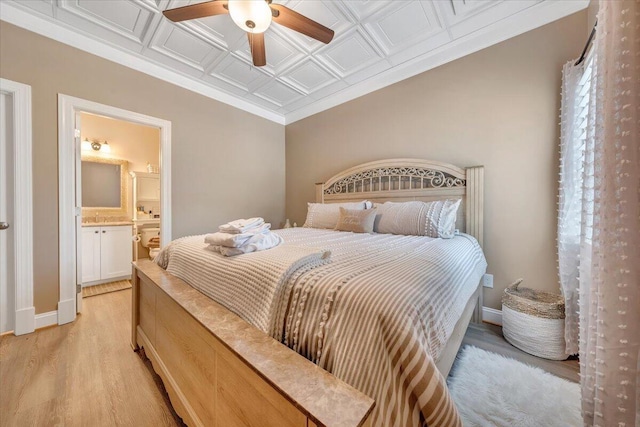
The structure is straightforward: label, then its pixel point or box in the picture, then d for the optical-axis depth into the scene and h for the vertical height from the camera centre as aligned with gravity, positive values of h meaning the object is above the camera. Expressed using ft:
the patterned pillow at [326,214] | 8.96 -0.13
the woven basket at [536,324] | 5.22 -2.67
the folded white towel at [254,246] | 4.33 -0.70
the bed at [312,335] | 2.15 -1.54
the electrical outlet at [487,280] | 7.19 -2.17
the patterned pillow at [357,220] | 7.70 -0.33
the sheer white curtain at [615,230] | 2.23 -0.19
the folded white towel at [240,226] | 4.61 -0.32
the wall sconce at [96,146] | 11.96 +3.40
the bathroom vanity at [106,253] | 10.34 -2.02
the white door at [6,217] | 6.44 -0.20
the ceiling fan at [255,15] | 4.95 +4.57
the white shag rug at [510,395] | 3.77 -3.37
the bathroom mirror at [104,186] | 11.98 +1.28
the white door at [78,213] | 7.50 -0.10
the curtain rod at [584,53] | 4.58 +3.43
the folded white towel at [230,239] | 4.29 -0.54
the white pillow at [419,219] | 6.71 -0.24
